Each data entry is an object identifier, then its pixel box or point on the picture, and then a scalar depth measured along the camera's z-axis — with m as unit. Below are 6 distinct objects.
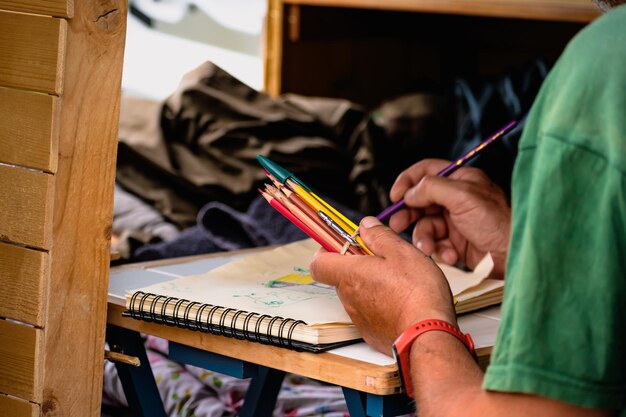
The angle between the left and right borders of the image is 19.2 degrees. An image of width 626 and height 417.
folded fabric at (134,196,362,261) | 1.95
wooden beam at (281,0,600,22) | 2.22
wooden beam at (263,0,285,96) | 2.88
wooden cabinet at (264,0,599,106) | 2.90
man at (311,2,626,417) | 1.11
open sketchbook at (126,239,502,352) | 1.33
